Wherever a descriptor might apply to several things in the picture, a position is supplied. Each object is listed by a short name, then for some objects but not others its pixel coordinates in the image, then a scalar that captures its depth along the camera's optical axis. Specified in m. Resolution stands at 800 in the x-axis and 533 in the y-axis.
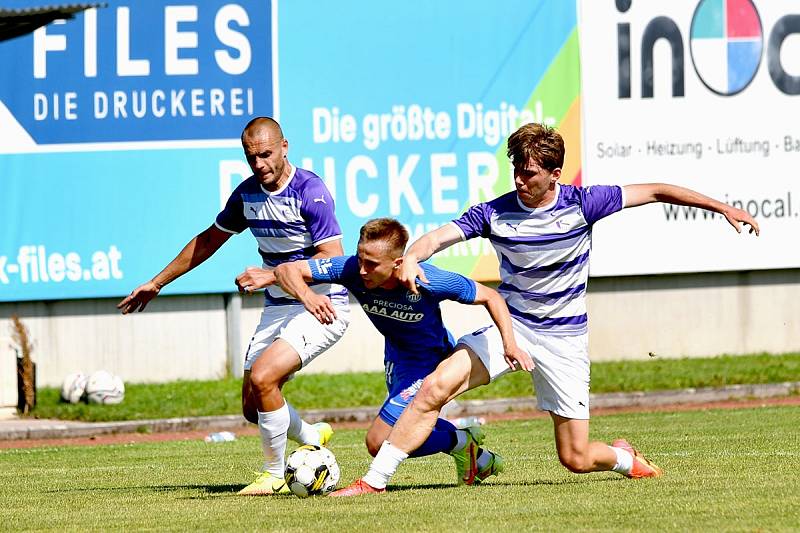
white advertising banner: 44.37
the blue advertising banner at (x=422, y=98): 42.50
